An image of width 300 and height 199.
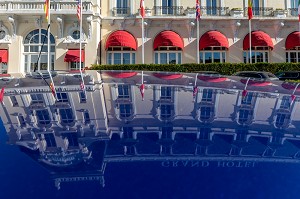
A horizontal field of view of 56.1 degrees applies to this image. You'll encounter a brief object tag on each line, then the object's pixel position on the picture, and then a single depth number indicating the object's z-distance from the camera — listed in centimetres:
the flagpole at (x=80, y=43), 2320
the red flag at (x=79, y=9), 2241
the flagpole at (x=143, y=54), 2559
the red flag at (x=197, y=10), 2403
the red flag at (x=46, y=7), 2152
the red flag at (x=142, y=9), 2403
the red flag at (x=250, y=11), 2403
